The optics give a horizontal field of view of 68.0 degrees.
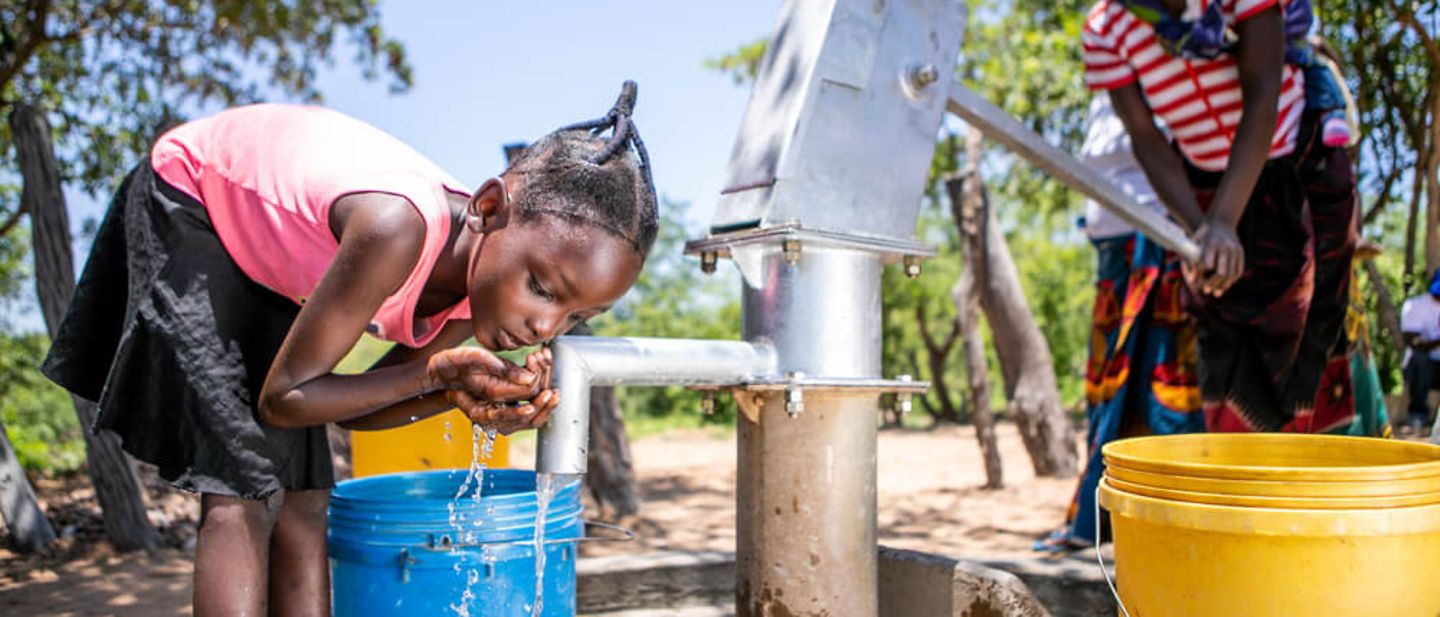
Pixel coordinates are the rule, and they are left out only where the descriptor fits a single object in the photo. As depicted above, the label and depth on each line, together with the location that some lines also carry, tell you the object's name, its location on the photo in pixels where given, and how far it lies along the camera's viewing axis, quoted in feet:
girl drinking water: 5.14
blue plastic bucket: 6.13
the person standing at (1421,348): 24.35
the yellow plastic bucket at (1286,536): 4.16
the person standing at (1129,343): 10.32
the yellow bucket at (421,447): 9.72
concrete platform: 6.70
